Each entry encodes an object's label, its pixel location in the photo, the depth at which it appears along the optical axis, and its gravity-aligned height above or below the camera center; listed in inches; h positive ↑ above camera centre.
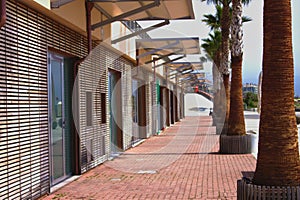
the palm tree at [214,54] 1232.9 +154.5
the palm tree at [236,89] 602.9 +7.9
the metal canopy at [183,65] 1293.1 +85.8
